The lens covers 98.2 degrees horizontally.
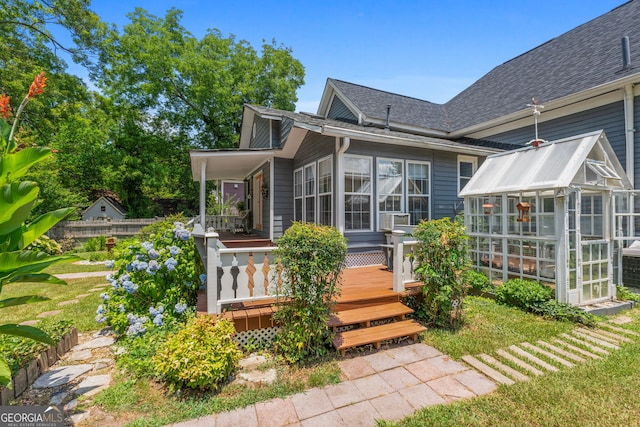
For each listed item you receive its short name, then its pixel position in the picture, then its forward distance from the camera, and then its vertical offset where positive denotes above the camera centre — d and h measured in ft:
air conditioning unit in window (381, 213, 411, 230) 22.36 -0.42
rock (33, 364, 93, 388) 9.65 -5.78
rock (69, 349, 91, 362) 11.43 -5.83
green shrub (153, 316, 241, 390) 8.86 -4.67
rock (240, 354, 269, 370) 10.63 -5.74
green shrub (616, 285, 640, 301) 17.35 -5.19
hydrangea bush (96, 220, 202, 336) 12.87 -3.30
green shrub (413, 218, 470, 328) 13.30 -2.57
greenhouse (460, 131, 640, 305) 15.49 -0.20
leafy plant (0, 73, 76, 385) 6.67 -0.11
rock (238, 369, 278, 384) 9.72 -5.77
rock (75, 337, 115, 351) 12.55 -5.84
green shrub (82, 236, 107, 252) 39.04 -3.79
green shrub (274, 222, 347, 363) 10.59 -2.72
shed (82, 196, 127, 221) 55.06 +1.53
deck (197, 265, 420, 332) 11.48 -4.01
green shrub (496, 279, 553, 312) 15.66 -4.63
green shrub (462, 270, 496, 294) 18.85 -4.78
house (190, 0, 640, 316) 21.63 +6.00
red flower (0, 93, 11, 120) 7.54 +3.07
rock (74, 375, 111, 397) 9.20 -5.80
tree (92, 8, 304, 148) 54.95 +30.10
